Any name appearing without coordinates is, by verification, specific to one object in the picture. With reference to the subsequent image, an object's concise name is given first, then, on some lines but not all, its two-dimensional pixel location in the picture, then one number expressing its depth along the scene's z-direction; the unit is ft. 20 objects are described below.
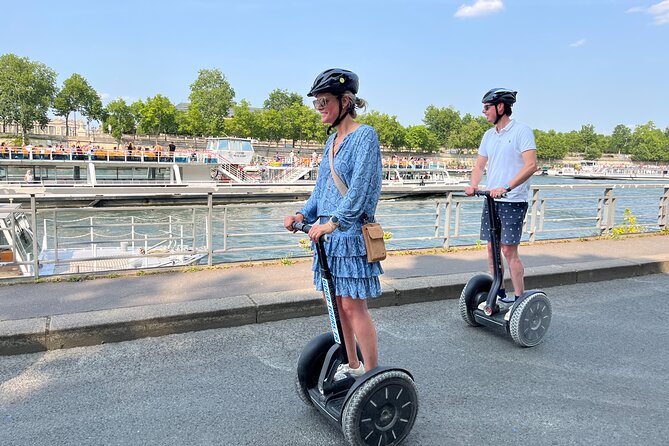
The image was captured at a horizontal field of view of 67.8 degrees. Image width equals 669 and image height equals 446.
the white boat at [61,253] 18.80
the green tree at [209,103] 268.62
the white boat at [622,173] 309.22
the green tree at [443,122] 425.28
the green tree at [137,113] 264.19
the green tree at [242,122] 277.44
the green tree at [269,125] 285.31
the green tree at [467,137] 399.44
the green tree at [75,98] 258.57
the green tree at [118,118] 267.80
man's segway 13.24
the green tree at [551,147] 435.12
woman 8.33
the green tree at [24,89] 242.99
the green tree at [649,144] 447.42
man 13.44
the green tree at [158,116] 256.52
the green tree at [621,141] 480.64
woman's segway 8.13
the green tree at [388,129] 338.95
